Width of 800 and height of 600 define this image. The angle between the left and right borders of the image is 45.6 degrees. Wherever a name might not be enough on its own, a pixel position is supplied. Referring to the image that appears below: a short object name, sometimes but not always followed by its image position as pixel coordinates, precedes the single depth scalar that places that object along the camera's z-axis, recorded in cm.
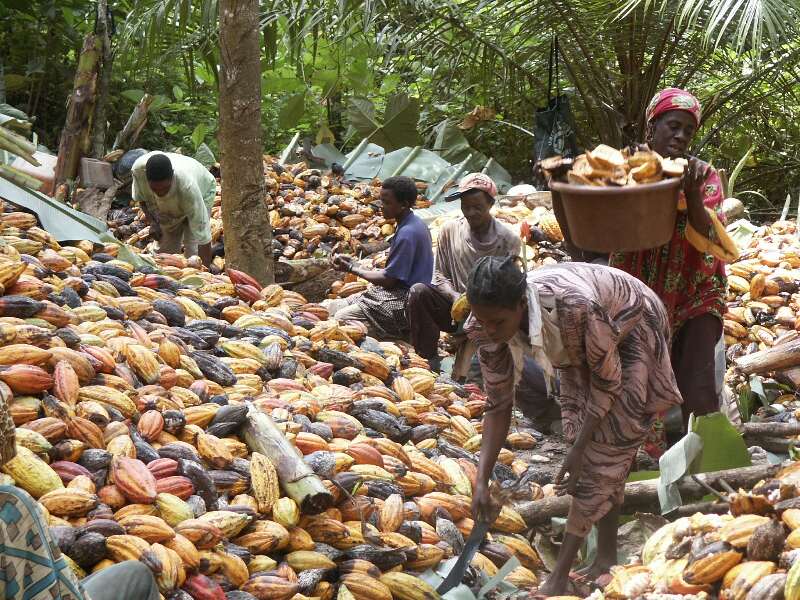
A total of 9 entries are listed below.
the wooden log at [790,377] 547
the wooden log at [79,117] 847
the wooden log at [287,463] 320
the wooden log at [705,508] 291
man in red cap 531
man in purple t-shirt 616
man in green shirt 683
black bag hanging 712
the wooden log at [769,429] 463
